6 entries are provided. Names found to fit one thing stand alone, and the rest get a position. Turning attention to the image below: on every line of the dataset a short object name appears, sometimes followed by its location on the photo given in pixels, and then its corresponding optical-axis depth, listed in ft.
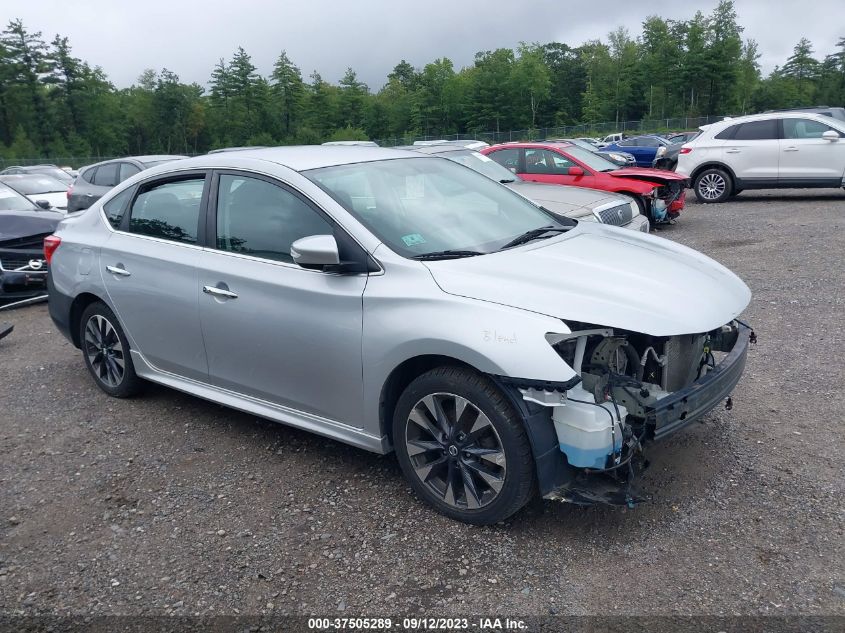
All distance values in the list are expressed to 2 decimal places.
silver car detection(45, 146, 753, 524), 10.33
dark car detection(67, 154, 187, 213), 42.27
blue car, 74.80
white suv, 44.11
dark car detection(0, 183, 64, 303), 27.81
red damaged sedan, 38.09
